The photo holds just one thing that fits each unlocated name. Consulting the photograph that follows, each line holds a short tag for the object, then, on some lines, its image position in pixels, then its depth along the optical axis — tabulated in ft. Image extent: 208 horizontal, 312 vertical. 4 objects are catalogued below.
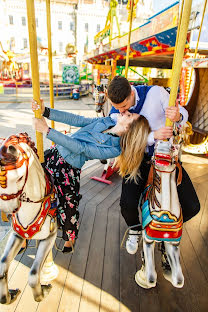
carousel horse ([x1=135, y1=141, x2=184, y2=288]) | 3.91
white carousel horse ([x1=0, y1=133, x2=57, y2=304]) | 3.33
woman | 4.32
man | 4.34
